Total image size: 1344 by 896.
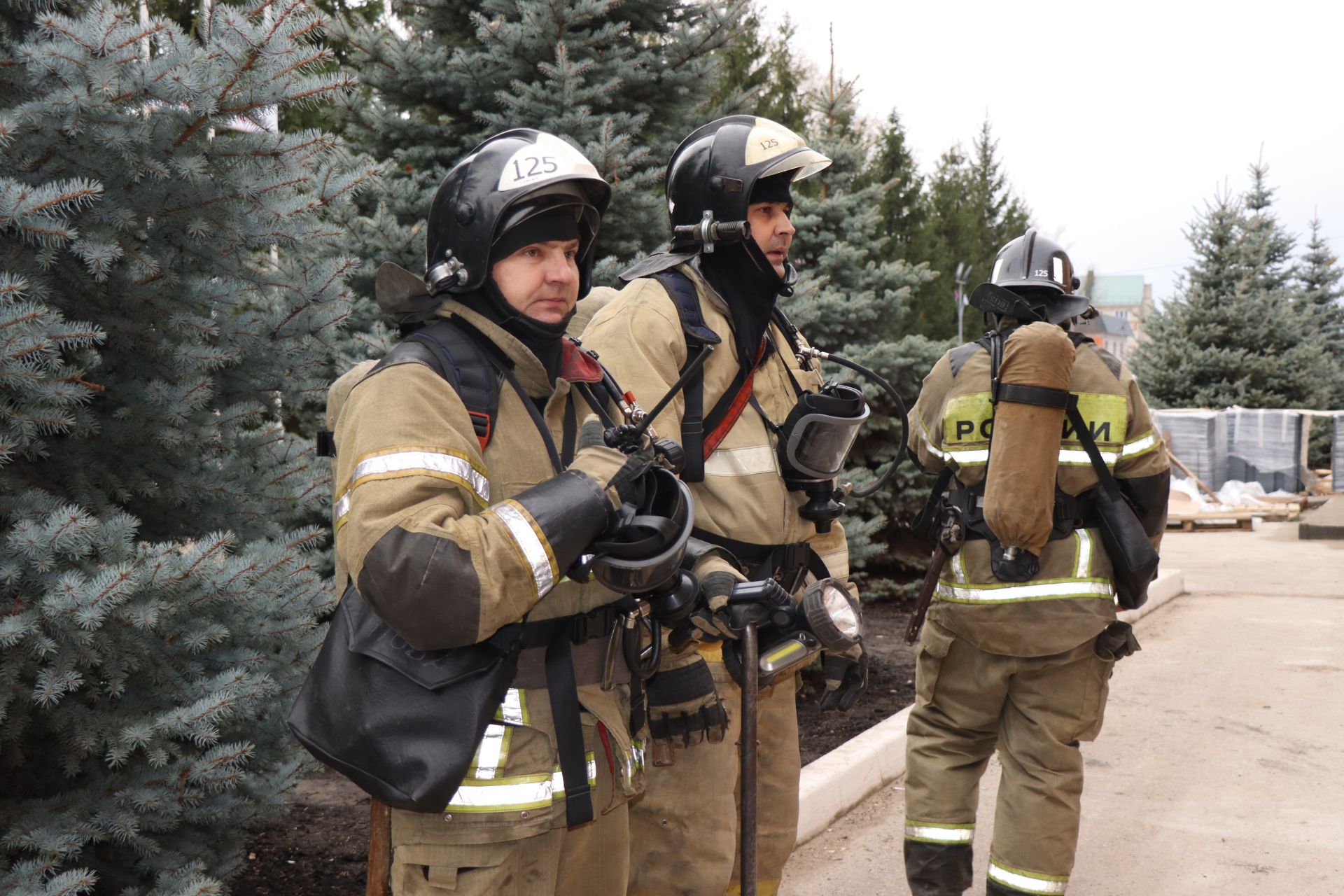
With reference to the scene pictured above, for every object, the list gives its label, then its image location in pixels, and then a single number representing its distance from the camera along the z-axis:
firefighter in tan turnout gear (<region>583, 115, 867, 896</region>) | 2.90
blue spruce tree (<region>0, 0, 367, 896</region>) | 2.76
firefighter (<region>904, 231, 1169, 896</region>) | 3.89
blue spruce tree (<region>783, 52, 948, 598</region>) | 7.42
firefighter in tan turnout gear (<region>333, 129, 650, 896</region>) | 1.97
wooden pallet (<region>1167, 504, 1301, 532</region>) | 16.92
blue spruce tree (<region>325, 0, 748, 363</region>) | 5.56
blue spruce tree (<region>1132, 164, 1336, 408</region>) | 21.67
